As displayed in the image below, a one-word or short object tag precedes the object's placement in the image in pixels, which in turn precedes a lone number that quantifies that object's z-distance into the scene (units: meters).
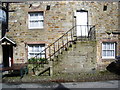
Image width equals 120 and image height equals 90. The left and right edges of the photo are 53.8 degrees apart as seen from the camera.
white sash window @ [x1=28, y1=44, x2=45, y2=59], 10.98
